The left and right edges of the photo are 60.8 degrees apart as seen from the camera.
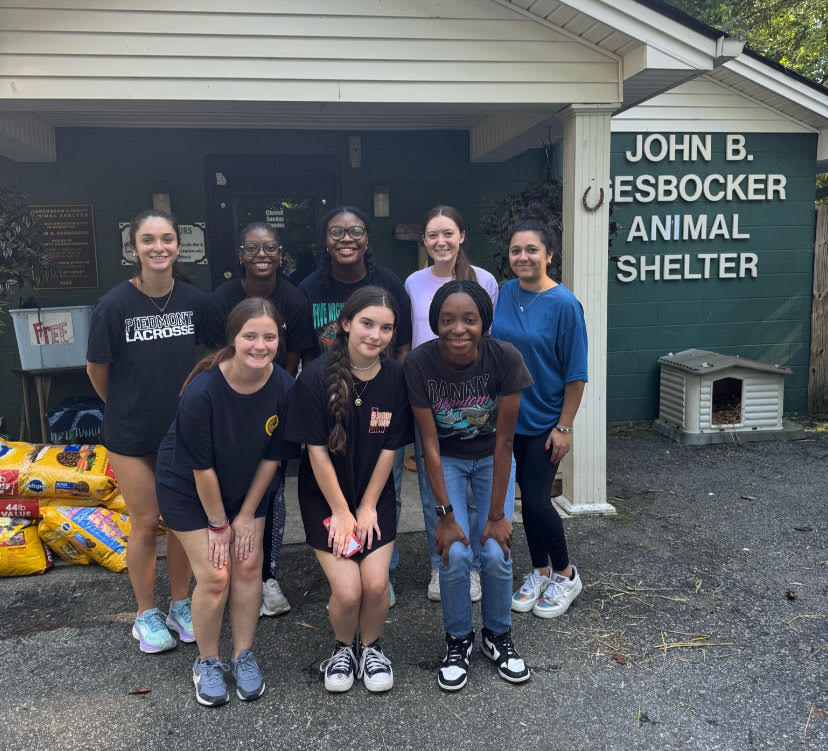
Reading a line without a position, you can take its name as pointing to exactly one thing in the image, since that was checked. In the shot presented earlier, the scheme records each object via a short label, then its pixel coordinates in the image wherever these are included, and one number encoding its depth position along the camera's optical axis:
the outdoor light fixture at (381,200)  6.32
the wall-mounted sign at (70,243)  5.98
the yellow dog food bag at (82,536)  3.88
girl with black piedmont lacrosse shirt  2.94
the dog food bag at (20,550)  3.81
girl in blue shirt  3.18
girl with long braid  2.71
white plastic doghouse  6.35
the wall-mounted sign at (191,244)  6.16
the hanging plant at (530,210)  5.06
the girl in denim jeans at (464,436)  2.75
